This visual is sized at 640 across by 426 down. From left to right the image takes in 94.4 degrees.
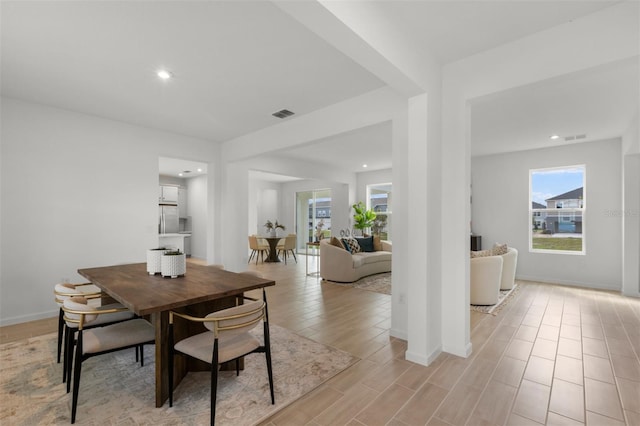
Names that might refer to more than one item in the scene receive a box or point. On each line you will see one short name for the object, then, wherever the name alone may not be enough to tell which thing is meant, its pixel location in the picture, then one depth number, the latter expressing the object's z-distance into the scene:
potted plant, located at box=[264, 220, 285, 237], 8.77
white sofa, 5.90
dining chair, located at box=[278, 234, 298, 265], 9.01
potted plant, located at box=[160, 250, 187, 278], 2.54
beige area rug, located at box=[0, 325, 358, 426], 1.89
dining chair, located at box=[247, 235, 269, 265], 8.85
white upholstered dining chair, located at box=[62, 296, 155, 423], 1.88
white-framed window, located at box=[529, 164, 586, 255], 5.86
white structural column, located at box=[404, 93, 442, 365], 2.60
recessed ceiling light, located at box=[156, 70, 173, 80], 3.01
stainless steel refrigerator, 8.92
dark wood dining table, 1.87
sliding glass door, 10.65
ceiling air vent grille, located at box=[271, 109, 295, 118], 4.11
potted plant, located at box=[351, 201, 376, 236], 8.77
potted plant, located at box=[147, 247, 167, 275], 2.69
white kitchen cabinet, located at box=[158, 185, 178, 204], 9.12
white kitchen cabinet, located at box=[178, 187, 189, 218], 10.00
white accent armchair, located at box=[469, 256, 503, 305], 4.34
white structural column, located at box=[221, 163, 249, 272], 5.70
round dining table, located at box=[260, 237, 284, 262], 8.72
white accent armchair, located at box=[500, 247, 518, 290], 4.97
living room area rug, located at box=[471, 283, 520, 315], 4.15
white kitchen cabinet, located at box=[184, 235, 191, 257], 10.11
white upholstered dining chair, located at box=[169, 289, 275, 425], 1.75
